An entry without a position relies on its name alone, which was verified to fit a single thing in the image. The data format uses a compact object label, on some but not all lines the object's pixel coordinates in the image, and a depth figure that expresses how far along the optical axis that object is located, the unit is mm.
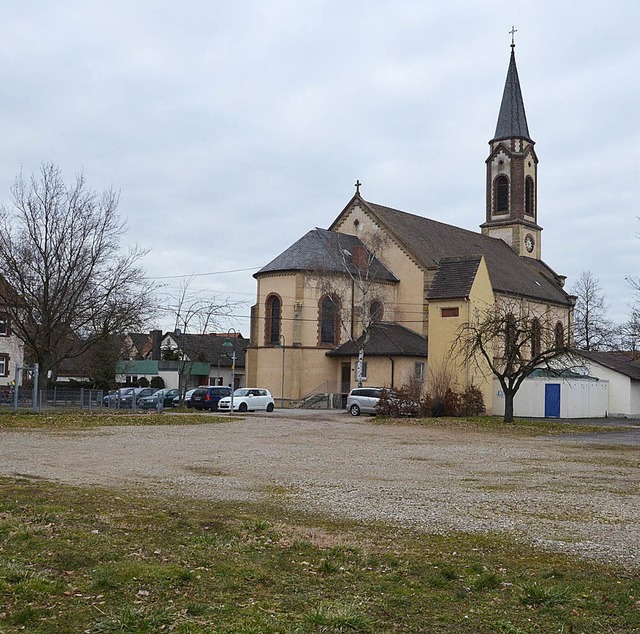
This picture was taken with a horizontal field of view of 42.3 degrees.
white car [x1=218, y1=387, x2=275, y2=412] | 43719
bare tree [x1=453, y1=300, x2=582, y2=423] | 34469
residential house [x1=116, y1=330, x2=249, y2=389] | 71681
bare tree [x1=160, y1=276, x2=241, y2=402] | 47531
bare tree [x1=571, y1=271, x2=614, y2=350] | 72750
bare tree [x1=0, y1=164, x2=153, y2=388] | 39094
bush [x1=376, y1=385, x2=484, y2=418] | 37906
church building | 50594
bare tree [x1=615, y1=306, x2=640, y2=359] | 37878
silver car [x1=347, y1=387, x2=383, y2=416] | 41156
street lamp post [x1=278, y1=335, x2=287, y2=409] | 50750
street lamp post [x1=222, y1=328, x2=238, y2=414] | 39062
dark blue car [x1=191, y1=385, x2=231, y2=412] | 45294
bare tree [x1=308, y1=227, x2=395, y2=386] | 51812
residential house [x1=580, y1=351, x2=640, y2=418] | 46875
